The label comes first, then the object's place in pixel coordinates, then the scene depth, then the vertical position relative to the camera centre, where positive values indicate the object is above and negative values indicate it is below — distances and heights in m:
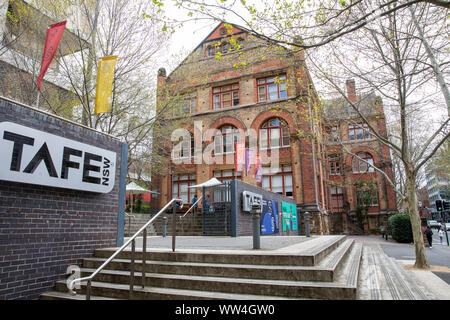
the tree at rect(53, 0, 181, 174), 11.12 +5.72
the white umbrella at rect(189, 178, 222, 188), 17.15 +1.97
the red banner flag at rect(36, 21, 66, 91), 8.06 +5.04
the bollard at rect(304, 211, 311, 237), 11.15 -0.67
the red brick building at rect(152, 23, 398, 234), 20.31 +6.29
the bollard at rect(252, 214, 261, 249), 6.09 -0.46
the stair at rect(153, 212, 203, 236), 13.67 -0.62
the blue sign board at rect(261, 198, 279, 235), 13.78 -0.30
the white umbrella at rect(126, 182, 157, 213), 17.42 +1.56
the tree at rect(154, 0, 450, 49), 5.29 +4.23
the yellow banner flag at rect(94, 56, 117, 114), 8.96 +4.30
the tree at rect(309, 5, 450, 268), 8.69 +4.45
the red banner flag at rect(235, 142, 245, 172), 19.45 +4.05
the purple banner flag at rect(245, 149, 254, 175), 19.77 +3.86
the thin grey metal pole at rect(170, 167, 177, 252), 5.54 -0.22
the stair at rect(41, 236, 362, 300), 3.83 -1.02
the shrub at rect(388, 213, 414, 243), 19.52 -1.38
